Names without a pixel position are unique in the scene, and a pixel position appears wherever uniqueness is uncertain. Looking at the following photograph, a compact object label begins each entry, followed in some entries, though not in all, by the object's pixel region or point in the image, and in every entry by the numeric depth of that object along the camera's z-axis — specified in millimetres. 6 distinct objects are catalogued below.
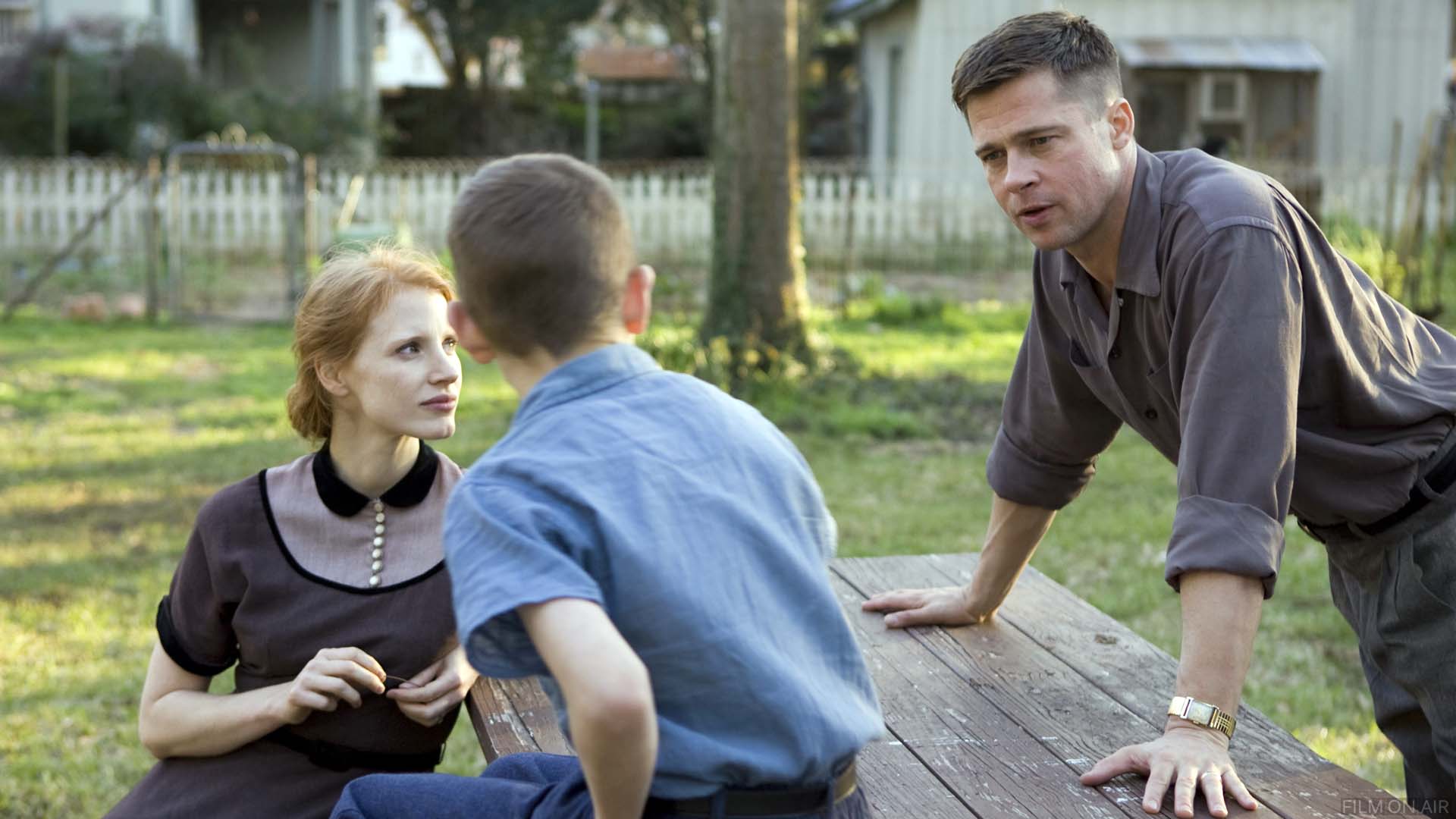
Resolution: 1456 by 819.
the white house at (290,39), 23703
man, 2225
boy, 1535
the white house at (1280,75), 18797
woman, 2477
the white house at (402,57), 36844
